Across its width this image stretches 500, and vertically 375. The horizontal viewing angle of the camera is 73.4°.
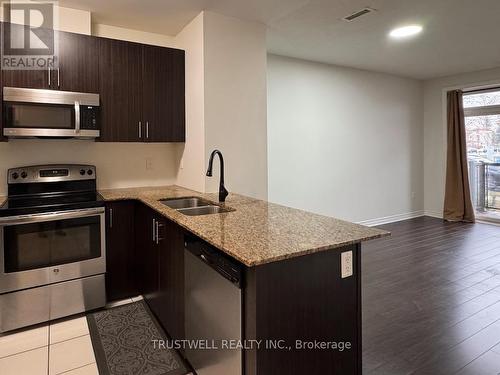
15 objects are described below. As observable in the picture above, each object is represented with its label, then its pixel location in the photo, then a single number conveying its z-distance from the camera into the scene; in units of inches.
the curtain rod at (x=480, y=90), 222.2
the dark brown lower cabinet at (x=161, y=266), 81.4
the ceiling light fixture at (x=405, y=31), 140.8
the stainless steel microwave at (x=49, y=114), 100.2
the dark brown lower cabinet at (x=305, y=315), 52.4
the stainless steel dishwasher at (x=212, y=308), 56.7
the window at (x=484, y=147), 229.3
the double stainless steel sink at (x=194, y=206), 97.7
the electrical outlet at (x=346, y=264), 60.6
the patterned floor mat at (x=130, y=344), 80.6
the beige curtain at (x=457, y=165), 232.7
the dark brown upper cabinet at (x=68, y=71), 102.7
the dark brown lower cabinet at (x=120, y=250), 109.5
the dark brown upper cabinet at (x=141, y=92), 115.5
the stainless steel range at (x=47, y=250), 93.6
